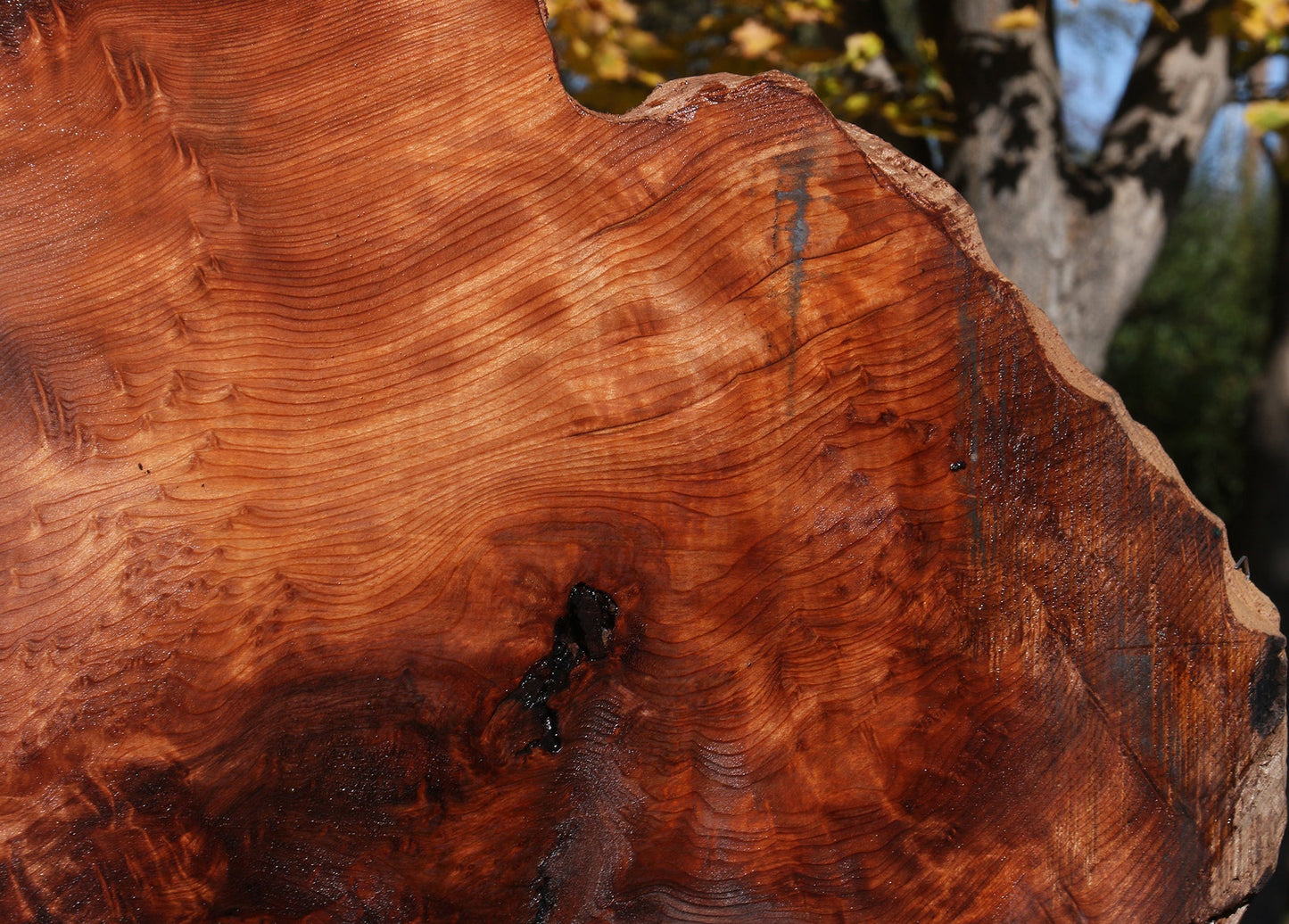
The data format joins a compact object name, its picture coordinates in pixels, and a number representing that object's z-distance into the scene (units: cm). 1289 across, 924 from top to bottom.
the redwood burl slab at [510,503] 101
